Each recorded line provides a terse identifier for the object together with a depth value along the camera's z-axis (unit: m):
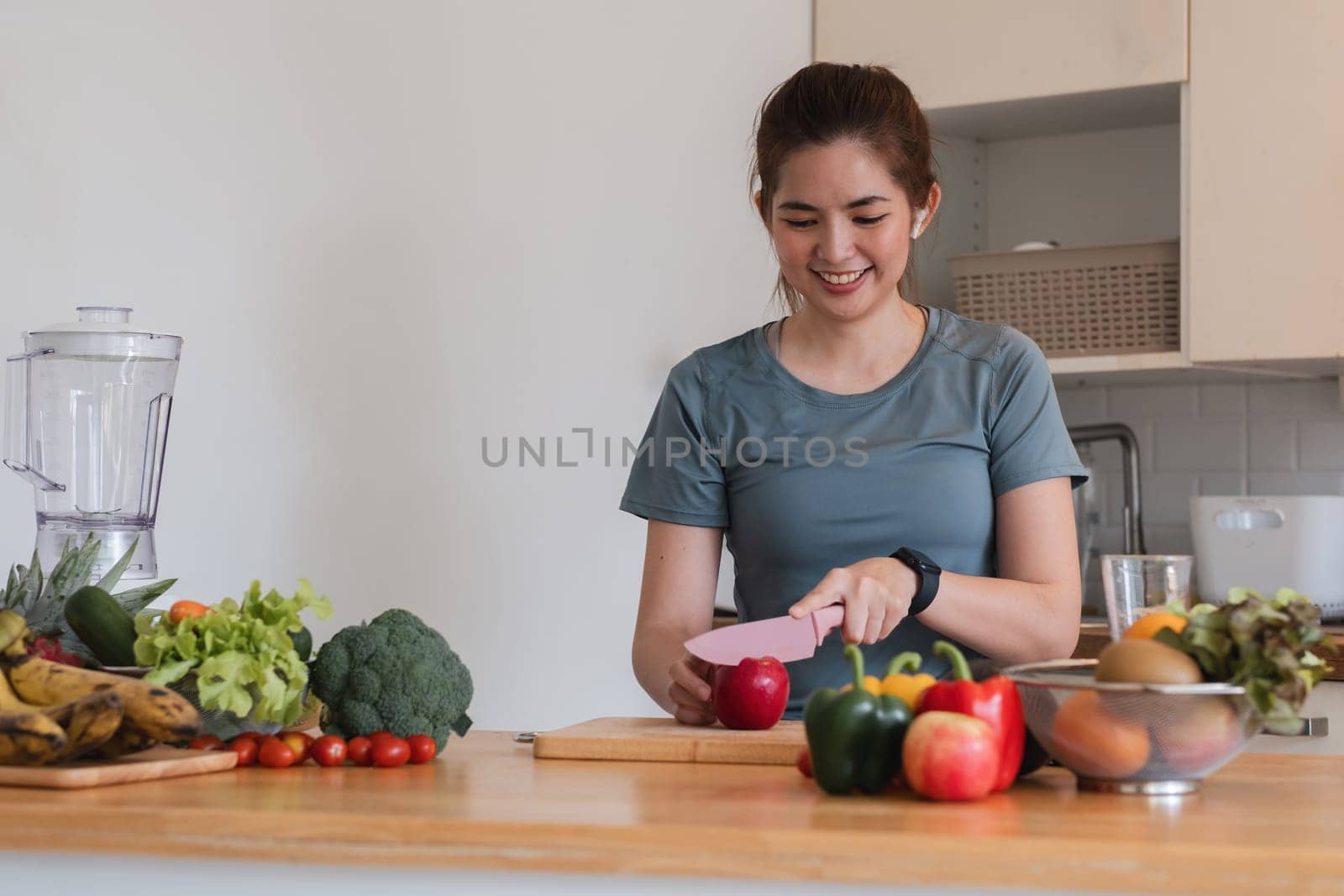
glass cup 1.84
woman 1.64
